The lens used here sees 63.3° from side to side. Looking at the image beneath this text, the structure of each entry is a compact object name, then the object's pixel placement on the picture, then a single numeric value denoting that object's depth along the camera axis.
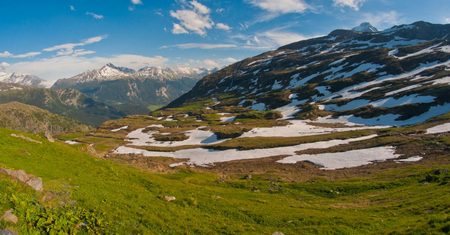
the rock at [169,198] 34.79
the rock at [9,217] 18.16
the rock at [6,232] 16.80
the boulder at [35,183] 25.63
